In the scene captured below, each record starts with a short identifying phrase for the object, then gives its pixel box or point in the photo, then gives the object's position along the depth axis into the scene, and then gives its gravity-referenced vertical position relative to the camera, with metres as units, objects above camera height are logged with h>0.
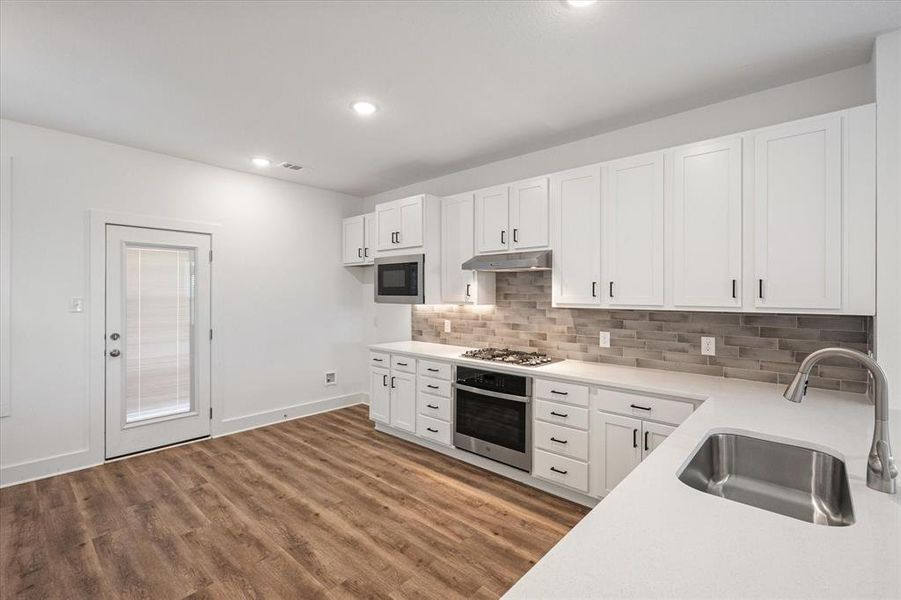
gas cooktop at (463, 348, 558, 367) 3.30 -0.48
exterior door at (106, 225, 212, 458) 3.63 -0.37
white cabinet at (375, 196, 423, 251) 4.11 +0.78
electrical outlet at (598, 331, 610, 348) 3.25 -0.31
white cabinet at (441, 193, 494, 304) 3.84 +0.40
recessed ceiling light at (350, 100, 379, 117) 2.81 +1.32
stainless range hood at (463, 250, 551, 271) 3.19 +0.30
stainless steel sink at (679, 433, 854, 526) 1.42 -0.66
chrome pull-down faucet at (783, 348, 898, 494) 1.15 -0.41
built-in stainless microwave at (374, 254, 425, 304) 4.11 +0.20
